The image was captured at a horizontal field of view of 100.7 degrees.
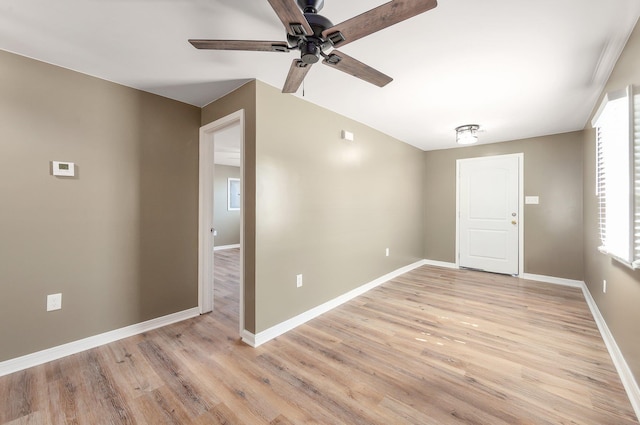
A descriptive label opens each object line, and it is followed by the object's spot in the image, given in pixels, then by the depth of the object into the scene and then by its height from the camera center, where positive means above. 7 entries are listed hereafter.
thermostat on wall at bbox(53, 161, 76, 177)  2.16 +0.36
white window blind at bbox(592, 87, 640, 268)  1.63 +0.27
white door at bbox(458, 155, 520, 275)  4.61 +0.03
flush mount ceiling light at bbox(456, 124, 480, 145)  3.77 +1.18
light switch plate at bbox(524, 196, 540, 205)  4.40 +0.25
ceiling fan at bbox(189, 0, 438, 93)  1.16 +0.91
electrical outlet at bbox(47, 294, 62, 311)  2.13 -0.73
